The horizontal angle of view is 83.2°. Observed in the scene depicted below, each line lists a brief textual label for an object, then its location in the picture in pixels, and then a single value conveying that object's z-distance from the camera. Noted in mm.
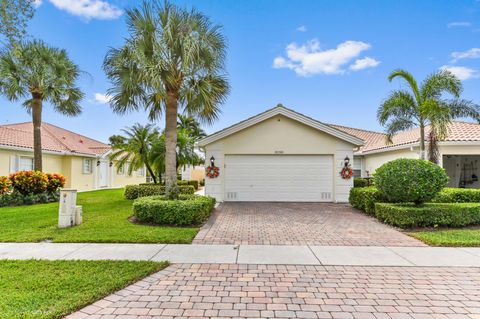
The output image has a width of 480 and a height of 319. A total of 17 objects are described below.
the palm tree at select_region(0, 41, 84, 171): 13469
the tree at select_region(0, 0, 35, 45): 5637
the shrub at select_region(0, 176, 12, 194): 12938
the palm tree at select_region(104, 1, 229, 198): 8891
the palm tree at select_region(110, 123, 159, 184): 15586
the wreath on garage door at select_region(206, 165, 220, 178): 13688
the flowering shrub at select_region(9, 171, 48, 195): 13156
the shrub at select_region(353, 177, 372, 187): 15531
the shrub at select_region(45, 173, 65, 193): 14227
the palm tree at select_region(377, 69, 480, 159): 10805
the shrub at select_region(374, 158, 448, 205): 8453
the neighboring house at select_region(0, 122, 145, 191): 16316
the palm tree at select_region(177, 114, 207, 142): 27353
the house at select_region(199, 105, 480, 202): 13680
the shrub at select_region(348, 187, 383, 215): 10344
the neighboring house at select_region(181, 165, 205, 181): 28938
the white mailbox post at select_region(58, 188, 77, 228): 7902
